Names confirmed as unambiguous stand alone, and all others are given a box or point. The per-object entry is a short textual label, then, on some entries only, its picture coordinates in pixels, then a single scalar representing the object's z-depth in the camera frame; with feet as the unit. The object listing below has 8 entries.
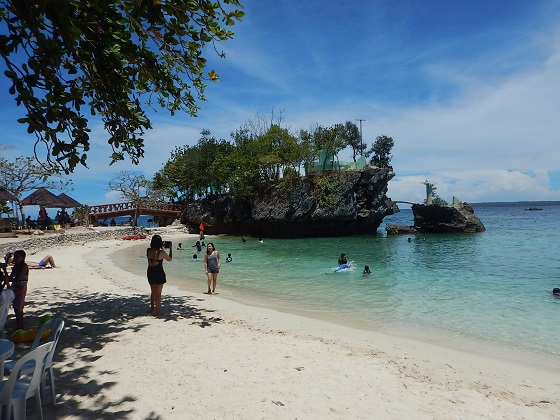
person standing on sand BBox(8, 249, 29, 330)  21.12
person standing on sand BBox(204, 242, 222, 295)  37.81
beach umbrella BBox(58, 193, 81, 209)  107.04
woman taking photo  26.14
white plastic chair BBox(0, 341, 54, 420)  9.98
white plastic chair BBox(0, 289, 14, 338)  16.17
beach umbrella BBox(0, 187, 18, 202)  76.69
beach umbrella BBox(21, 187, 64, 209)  96.25
